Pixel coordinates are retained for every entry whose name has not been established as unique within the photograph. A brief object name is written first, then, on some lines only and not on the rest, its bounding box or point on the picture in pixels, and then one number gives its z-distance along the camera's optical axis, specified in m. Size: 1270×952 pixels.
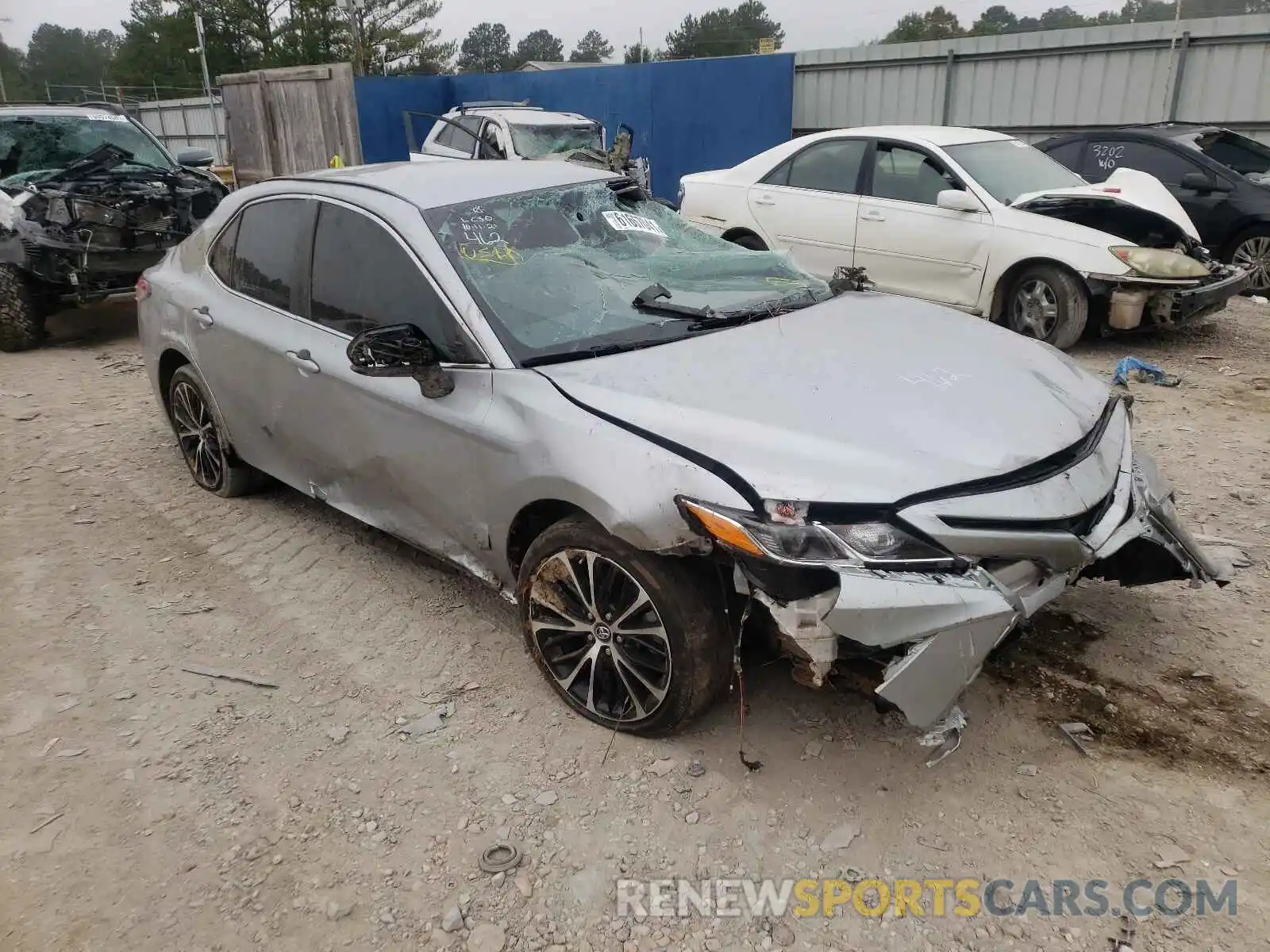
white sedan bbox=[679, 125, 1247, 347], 6.48
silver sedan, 2.40
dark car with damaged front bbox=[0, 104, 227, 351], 7.74
